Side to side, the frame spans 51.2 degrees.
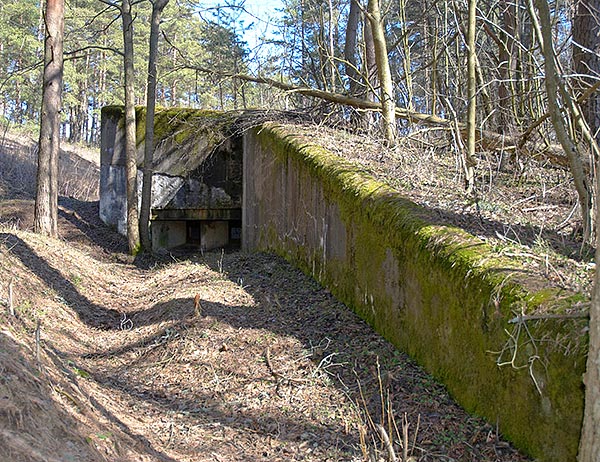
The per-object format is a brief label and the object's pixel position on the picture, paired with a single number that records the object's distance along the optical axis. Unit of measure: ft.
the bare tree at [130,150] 39.88
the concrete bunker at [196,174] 40.52
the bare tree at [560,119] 16.58
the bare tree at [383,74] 26.96
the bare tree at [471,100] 22.77
